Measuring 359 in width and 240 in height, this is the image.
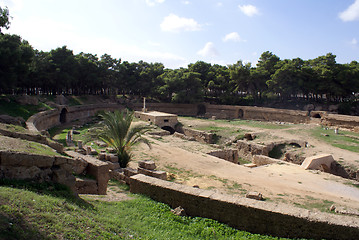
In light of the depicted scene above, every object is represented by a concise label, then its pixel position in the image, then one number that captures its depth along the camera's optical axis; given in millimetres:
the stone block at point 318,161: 17216
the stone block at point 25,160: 5959
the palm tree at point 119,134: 13789
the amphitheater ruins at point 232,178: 6330
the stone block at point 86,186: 9141
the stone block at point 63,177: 6758
